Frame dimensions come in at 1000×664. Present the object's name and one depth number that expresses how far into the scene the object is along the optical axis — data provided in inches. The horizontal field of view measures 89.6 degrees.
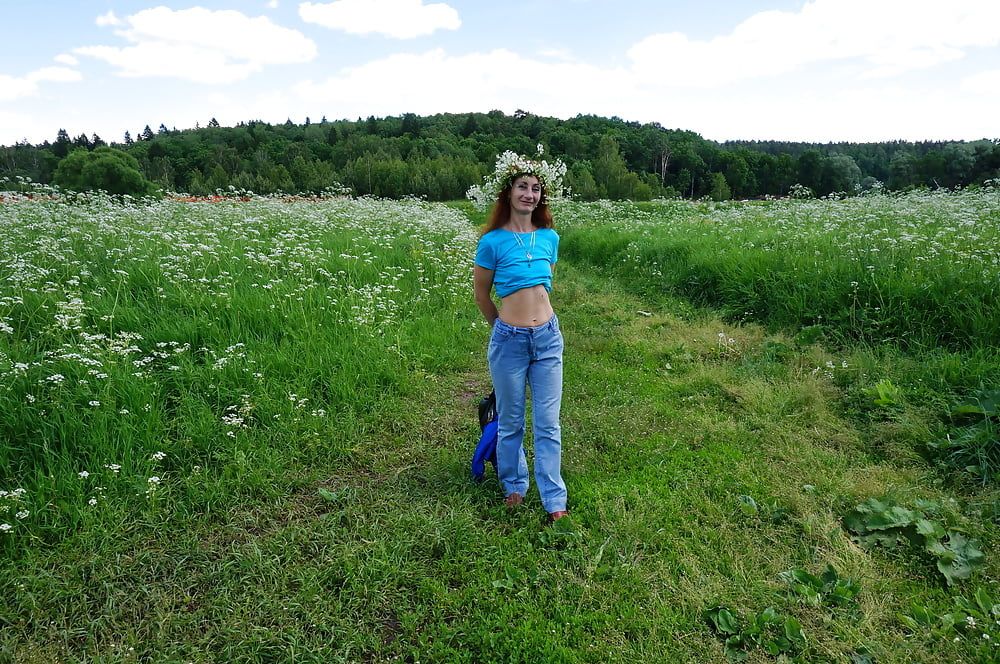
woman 128.0
